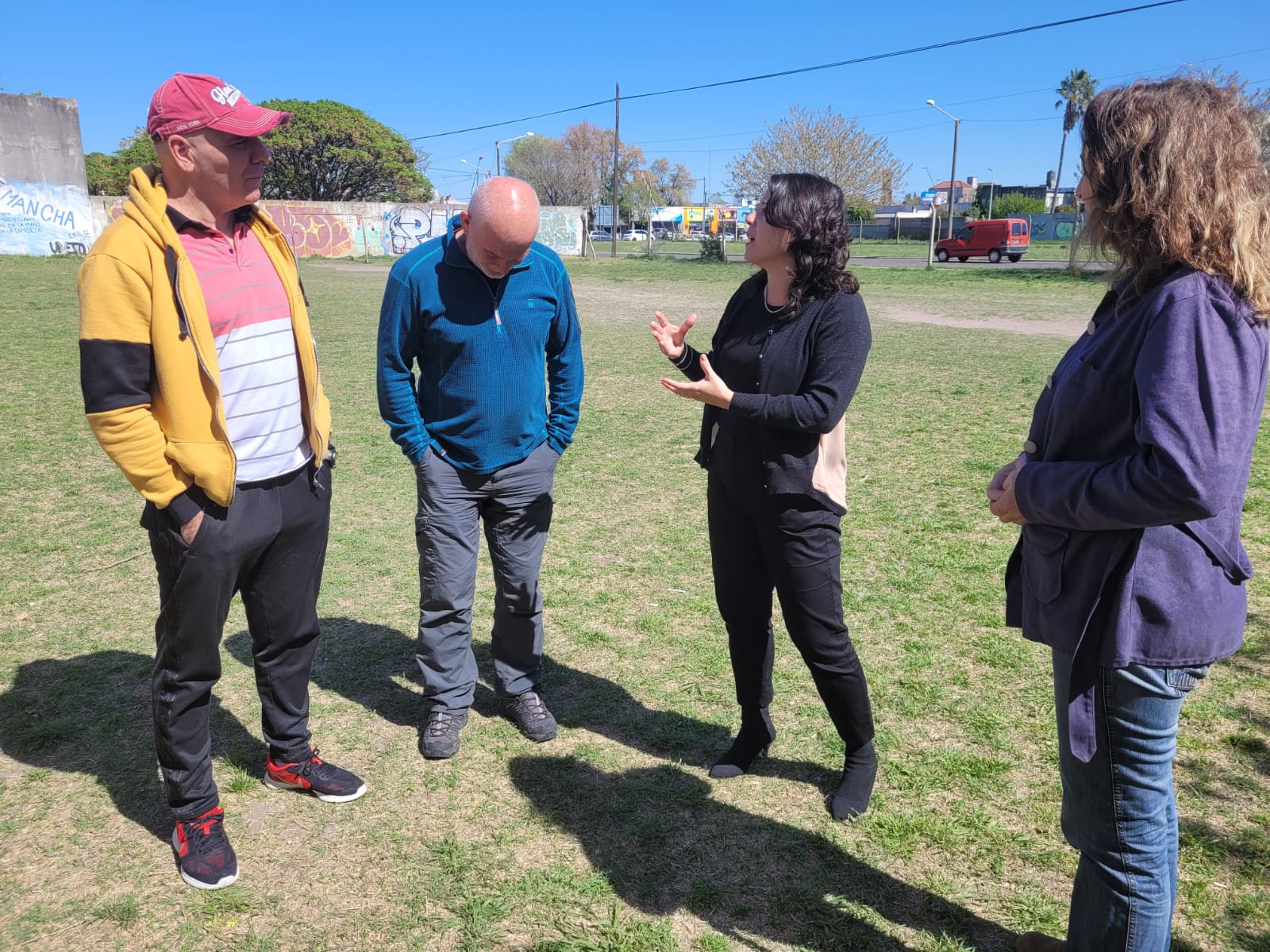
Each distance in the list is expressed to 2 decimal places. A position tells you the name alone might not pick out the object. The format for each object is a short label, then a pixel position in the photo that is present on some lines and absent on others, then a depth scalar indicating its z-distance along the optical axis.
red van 36.47
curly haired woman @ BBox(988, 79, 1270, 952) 1.65
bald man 3.29
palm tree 78.31
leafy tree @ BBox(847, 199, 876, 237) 48.51
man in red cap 2.44
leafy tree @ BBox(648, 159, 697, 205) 108.69
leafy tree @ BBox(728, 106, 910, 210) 43.50
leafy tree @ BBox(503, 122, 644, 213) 79.19
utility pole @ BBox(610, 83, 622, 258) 39.41
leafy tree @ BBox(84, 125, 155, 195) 53.47
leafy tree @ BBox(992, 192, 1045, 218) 65.75
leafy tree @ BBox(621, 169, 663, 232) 93.25
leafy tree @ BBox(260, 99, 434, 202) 49.19
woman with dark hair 2.80
